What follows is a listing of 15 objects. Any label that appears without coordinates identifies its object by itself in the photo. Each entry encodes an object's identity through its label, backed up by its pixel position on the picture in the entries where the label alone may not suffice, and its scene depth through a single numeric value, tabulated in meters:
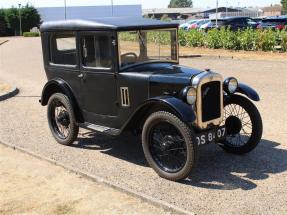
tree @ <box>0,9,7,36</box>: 68.00
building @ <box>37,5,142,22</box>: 83.12
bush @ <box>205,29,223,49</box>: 22.91
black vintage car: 5.53
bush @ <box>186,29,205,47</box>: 24.73
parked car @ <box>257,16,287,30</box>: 28.64
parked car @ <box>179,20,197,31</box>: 45.29
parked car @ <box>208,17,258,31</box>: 32.47
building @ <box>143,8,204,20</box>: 112.98
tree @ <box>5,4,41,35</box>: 68.25
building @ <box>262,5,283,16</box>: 110.69
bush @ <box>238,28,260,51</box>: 20.80
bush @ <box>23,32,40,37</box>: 59.09
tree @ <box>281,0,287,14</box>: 86.50
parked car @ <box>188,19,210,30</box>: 42.94
